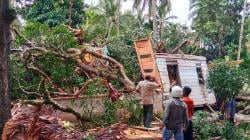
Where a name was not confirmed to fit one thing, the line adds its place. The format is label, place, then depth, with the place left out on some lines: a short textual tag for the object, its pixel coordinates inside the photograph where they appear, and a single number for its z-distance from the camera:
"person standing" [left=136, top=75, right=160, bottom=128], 11.50
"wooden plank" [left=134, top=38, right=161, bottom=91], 15.20
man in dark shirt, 8.23
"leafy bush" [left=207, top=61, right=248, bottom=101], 15.18
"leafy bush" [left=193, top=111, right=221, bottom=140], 10.74
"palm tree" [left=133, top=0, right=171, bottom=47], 30.70
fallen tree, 12.13
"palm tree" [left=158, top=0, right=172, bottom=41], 33.35
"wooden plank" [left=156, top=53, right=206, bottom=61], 15.82
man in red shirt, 9.25
